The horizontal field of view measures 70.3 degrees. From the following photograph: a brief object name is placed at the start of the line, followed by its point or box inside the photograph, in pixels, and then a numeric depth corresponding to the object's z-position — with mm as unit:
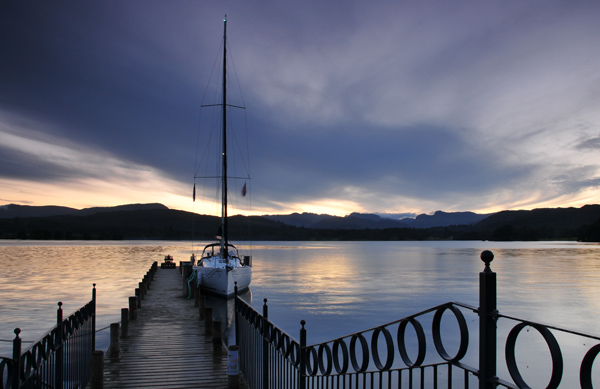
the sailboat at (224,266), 29578
